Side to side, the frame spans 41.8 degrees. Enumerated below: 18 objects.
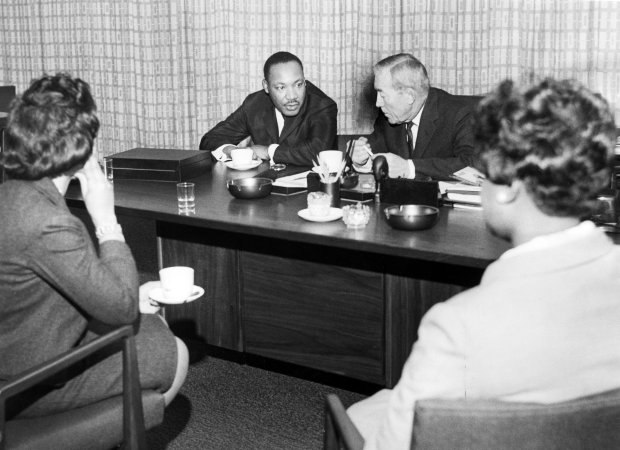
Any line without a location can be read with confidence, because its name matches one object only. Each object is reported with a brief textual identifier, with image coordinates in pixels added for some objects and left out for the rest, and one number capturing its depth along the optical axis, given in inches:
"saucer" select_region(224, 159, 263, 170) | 137.6
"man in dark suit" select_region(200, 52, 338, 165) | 154.7
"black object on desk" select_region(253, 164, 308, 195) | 115.6
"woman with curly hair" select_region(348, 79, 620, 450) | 45.1
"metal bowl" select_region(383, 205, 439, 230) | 93.1
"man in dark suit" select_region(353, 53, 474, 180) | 137.9
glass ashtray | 96.5
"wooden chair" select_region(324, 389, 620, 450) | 42.5
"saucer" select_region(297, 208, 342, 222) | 99.0
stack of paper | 105.2
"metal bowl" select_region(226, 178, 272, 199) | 112.0
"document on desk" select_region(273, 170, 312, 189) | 116.3
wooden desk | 94.1
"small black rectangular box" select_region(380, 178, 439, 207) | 101.7
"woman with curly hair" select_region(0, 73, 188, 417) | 68.4
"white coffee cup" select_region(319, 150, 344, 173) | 115.2
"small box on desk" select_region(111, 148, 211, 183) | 127.7
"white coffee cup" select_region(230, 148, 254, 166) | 137.5
